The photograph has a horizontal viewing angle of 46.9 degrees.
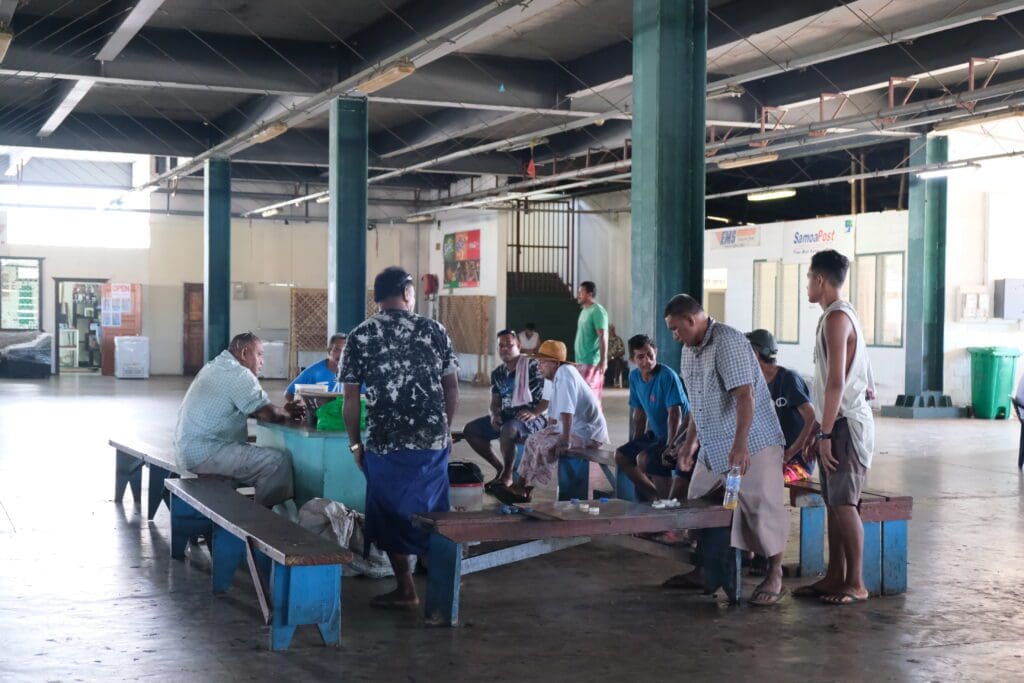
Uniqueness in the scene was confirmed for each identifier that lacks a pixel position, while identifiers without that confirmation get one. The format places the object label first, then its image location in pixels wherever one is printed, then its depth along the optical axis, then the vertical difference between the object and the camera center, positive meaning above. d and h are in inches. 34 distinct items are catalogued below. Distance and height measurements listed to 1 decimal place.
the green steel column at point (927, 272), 672.4 +27.1
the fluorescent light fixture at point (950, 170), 608.4 +79.3
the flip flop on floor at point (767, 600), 213.9 -51.1
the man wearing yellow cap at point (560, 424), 313.0 -28.7
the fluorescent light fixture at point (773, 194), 802.8 +86.7
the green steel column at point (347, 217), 550.3 +46.4
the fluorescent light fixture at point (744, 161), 621.1 +84.3
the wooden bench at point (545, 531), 197.3 -36.8
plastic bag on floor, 235.1 -42.5
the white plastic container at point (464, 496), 272.1 -41.5
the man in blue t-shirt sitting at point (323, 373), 344.8 -17.4
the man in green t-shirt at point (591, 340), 478.6 -9.5
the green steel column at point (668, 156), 317.7 +43.9
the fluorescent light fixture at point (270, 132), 513.3 +81.9
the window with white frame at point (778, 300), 813.9 +13.1
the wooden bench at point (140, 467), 283.0 -40.6
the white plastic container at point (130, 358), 959.6 -36.2
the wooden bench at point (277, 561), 179.6 -40.0
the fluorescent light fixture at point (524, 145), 698.8 +104.0
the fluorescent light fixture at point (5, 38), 329.4 +77.1
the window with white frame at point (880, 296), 738.2 +15.0
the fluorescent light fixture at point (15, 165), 920.8 +117.2
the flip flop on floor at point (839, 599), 215.2 -51.1
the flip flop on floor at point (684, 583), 227.8 -51.4
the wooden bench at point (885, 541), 222.5 -42.2
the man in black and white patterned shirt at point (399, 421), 209.0 -18.7
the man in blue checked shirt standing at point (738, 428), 207.5 -19.7
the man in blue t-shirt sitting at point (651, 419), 269.3 -23.5
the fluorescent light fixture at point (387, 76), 390.0 +82.3
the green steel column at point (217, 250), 749.3 +41.0
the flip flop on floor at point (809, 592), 219.5 -51.2
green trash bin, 658.2 -33.5
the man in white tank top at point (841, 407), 205.3 -15.4
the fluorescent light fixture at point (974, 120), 502.0 +93.7
